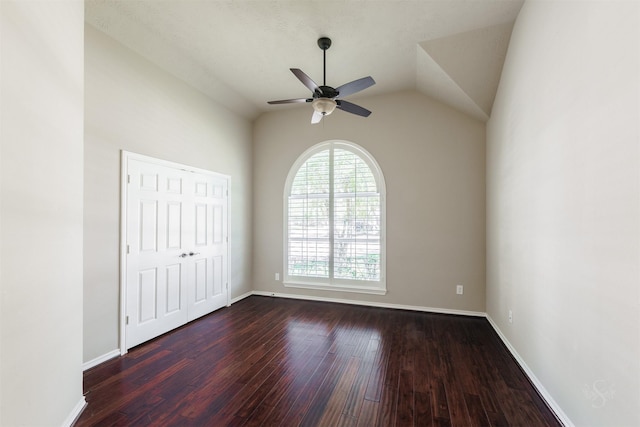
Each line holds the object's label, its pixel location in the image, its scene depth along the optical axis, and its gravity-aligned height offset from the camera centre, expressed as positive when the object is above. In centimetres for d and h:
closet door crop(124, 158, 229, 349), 303 -40
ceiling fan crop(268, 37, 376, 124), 269 +127
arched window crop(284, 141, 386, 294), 449 -7
